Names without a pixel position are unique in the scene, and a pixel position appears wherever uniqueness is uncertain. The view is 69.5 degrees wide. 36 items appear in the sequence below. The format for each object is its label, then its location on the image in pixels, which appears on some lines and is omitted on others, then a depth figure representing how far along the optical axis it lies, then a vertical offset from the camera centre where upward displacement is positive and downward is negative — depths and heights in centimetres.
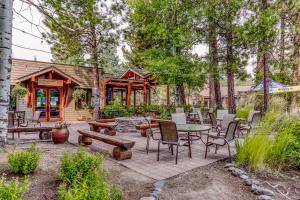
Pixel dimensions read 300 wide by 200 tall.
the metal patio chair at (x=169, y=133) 435 -62
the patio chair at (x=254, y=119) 637 -50
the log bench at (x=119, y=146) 443 -88
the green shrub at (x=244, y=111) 1120 -46
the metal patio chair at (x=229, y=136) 444 -71
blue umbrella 1162 +91
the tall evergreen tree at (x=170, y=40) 1174 +357
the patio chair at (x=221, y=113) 866 -42
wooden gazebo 1392 +134
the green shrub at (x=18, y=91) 1052 +64
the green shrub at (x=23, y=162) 297 -80
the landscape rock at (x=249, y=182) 330 -123
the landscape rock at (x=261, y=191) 300 -125
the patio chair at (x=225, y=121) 625 -55
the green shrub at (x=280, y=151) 395 -90
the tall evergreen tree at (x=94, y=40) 1274 +399
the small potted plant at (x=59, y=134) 601 -86
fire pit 859 -83
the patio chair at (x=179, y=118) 643 -45
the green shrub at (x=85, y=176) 214 -88
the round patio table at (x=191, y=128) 484 -60
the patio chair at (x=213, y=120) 687 -55
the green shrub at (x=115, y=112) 1266 -51
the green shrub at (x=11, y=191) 186 -77
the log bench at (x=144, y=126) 689 -76
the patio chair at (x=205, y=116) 1026 -66
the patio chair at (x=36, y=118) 792 -51
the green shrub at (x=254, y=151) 378 -87
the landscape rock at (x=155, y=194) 280 -120
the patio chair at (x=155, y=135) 522 -108
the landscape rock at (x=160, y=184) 315 -121
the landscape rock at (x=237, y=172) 364 -119
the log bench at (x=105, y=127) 751 -87
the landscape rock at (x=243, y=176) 349 -121
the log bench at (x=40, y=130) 599 -74
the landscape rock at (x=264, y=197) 283 -126
